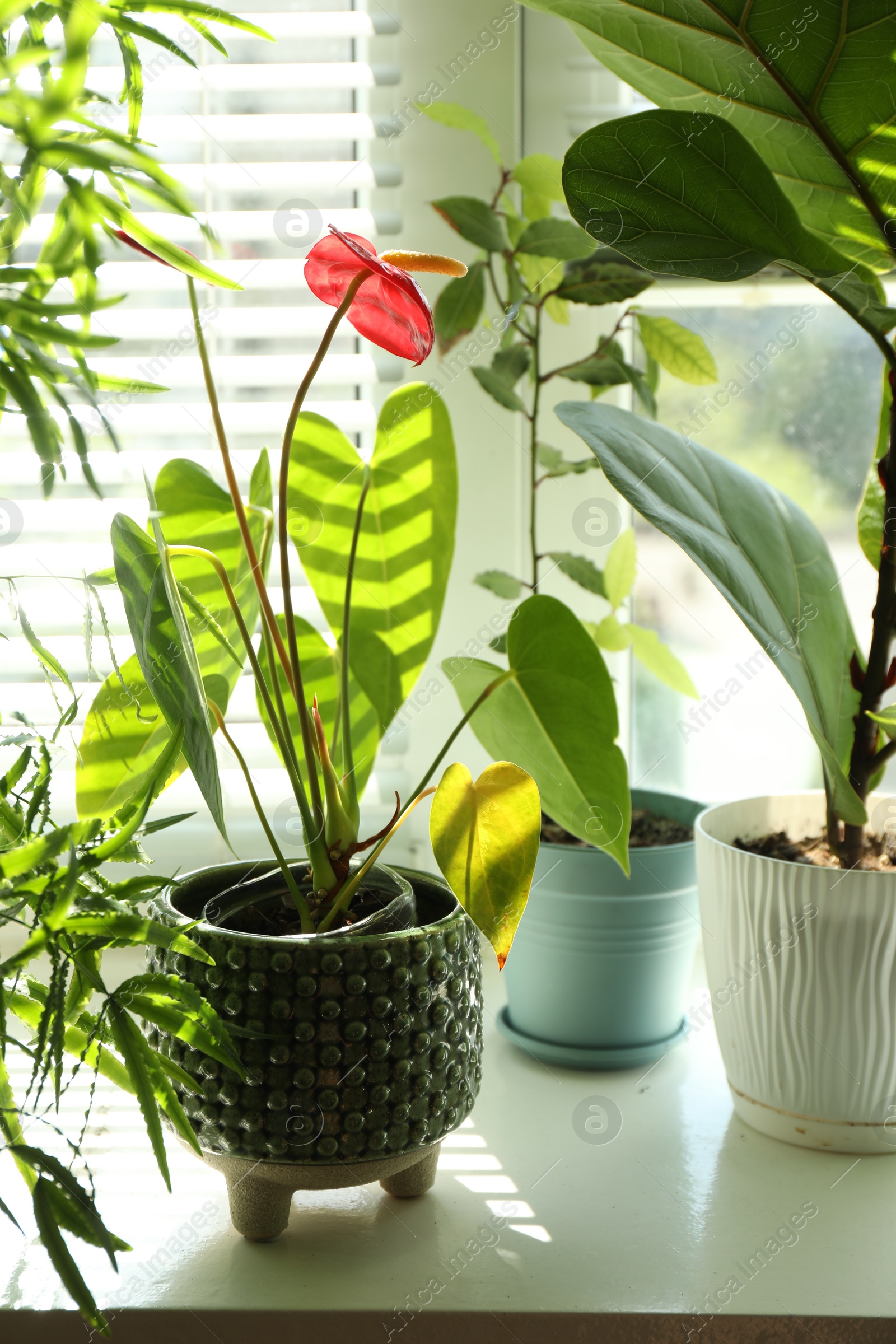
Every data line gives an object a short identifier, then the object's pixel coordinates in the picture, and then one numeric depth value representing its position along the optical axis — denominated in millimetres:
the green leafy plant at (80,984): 469
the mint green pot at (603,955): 845
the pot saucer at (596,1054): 873
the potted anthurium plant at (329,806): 586
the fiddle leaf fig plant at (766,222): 625
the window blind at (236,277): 1003
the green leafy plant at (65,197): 453
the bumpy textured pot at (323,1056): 586
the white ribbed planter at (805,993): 706
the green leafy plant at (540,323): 885
